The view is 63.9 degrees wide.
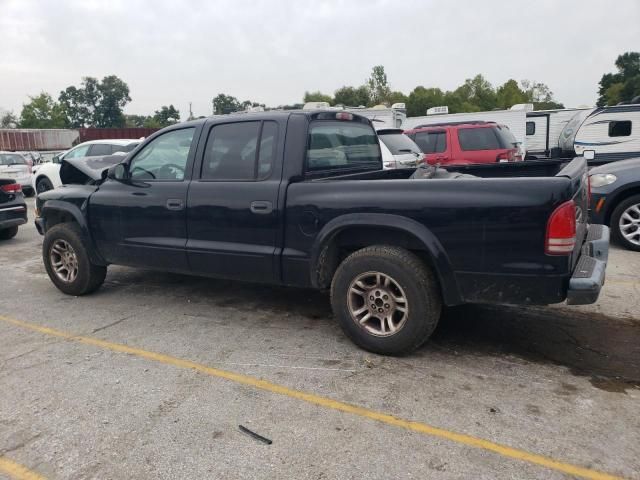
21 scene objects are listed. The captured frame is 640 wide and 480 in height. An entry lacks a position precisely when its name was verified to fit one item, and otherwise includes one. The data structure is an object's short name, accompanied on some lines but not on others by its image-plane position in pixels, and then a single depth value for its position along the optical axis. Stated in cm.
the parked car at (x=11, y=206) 863
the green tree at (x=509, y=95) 5956
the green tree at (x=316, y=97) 7015
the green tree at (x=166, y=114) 9110
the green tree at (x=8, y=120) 8000
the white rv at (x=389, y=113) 1703
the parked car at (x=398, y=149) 928
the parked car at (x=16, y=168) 1592
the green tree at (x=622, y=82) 6235
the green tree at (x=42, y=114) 7025
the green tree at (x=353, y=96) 6431
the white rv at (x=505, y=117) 1894
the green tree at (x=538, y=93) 7219
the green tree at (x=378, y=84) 6900
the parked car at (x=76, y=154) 1360
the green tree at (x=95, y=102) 9525
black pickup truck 326
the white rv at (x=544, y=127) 2169
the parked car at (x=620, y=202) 685
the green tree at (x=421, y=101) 5641
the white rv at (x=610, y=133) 1161
